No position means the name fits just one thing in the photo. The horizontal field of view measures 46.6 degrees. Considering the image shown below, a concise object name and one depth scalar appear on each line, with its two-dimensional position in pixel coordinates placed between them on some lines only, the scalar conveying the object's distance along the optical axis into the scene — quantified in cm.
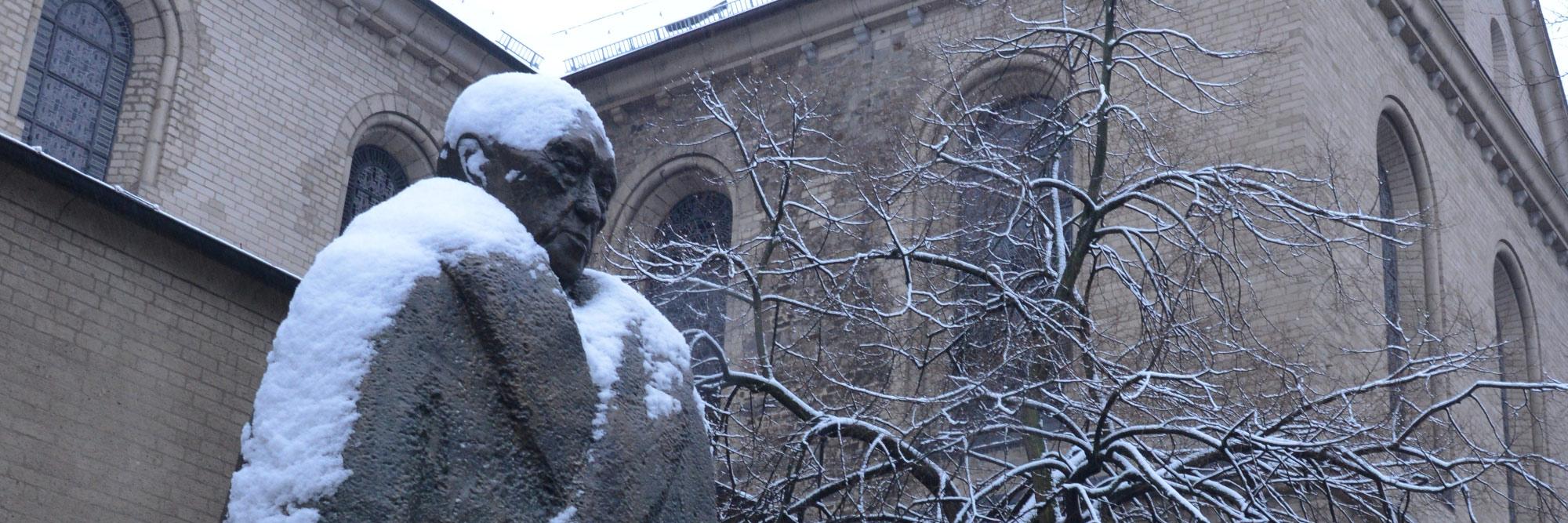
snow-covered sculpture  296
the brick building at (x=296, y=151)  1154
